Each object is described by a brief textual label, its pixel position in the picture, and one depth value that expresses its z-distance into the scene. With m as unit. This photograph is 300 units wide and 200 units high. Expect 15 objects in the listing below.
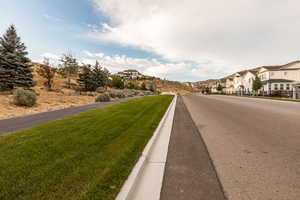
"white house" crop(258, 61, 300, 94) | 35.88
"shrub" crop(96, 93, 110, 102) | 19.41
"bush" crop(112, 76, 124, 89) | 60.85
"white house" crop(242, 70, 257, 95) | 45.50
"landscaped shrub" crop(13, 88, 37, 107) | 11.02
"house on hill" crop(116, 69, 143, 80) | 142.23
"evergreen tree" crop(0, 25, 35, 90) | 18.16
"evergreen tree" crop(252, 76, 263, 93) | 34.19
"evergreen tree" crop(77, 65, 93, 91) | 35.00
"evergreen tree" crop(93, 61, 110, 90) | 39.31
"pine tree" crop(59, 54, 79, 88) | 36.59
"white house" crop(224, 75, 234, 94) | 68.15
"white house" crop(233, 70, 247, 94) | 54.17
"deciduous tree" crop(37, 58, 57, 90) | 28.67
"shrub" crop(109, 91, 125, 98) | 29.92
